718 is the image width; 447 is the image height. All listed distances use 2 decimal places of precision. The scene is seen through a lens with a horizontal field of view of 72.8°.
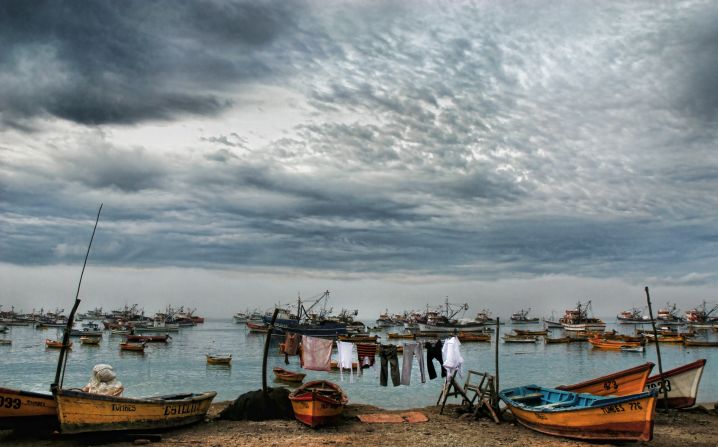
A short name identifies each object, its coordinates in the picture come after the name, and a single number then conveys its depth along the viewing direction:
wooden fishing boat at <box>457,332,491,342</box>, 91.44
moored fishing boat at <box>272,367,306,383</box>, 37.72
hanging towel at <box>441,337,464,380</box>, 20.53
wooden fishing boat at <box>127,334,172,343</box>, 77.41
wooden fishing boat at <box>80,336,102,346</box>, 81.79
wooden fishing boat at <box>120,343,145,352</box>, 70.75
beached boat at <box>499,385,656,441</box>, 14.87
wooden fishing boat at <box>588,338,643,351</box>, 74.06
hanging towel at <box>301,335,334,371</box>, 20.78
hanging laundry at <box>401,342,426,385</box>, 21.62
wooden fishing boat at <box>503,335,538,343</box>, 92.31
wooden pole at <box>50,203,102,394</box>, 16.72
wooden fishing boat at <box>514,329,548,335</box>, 101.71
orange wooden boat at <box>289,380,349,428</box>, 17.66
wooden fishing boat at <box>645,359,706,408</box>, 21.17
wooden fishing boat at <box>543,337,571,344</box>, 87.86
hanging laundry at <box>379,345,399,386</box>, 21.67
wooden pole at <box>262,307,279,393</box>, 20.20
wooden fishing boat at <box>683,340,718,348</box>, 77.56
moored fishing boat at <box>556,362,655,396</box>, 18.94
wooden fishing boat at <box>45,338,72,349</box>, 73.94
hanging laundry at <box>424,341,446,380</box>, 21.91
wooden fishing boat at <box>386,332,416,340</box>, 98.31
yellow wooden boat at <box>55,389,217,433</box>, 14.66
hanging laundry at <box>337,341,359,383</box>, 21.19
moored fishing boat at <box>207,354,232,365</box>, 55.12
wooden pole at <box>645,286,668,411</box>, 20.91
